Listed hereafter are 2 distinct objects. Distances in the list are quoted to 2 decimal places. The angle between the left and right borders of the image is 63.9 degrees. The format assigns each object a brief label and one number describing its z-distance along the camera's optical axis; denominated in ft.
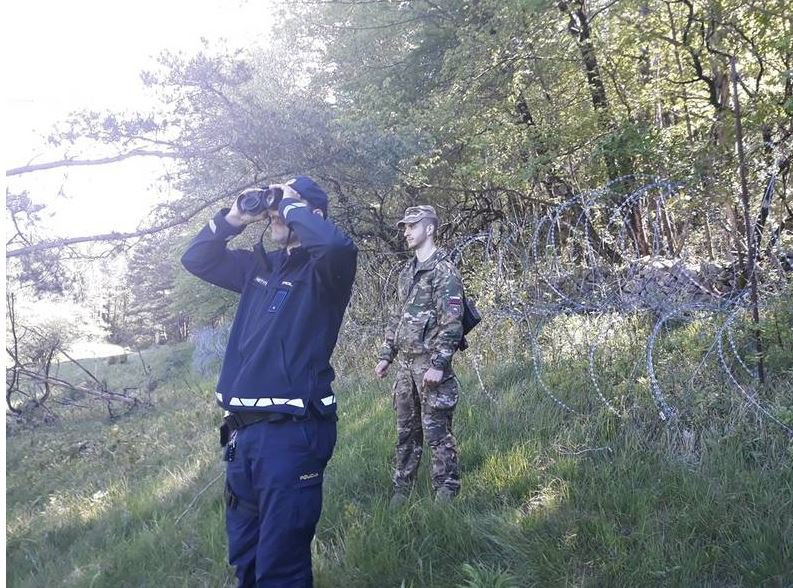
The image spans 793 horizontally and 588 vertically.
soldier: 11.76
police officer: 7.40
